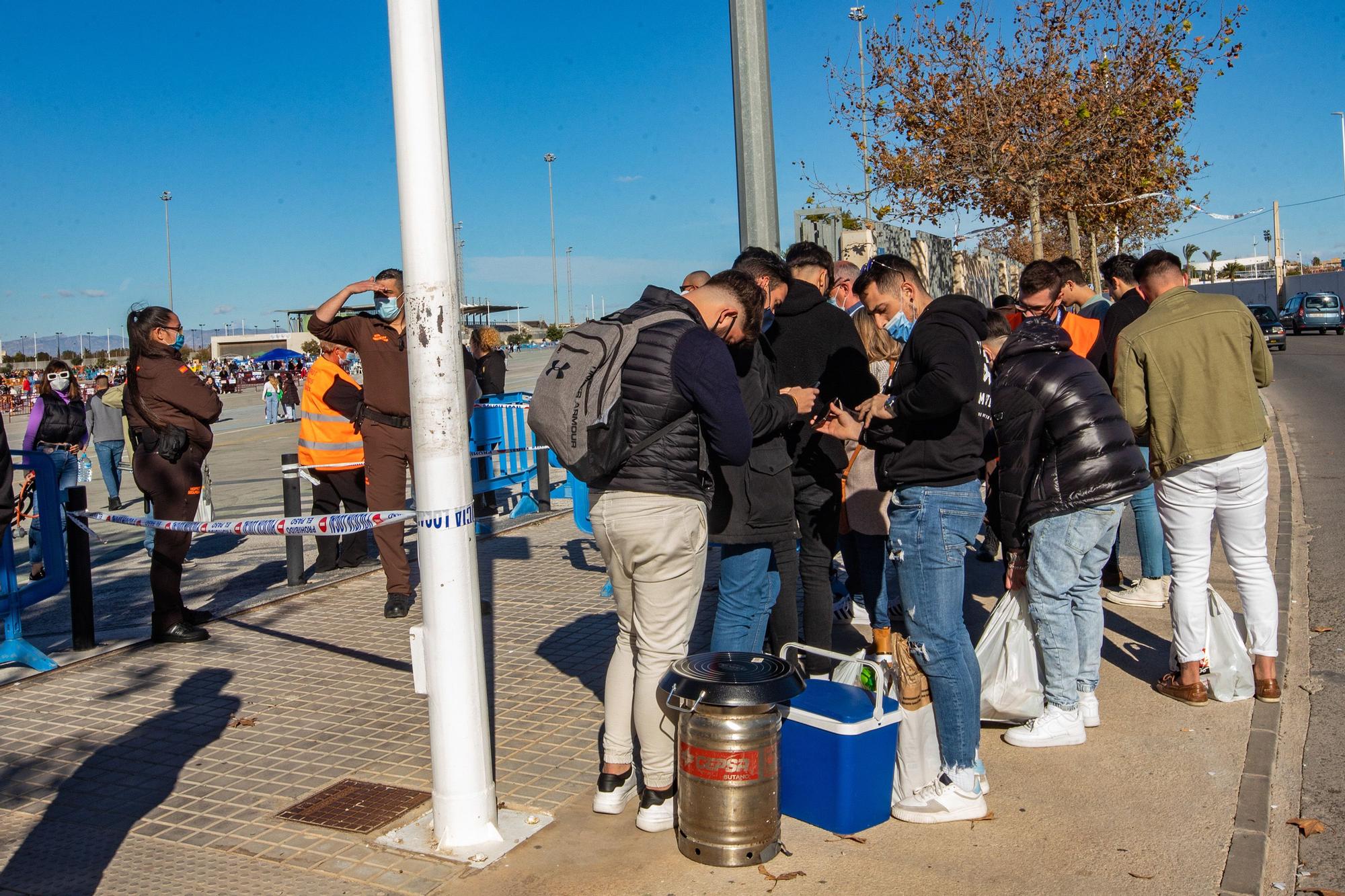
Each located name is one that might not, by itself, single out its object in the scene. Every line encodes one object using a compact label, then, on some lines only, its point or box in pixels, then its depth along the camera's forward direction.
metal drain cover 4.13
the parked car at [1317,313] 46.50
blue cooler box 3.88
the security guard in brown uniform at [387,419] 7.30
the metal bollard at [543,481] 11.61
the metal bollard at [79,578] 6.40
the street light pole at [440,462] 3.71
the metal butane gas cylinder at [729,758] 3.66
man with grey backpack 3.75
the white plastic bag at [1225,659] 5.13
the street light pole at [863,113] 18.84
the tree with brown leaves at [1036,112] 17.89
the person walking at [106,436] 15.07
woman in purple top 11.53
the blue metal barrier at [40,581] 6.17
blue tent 41.25
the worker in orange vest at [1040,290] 5.48
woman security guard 6.56
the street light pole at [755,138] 7.07
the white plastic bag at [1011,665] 4.83
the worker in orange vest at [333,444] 8.59
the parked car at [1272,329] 36.81
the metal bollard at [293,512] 8.34
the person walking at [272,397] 32.97
